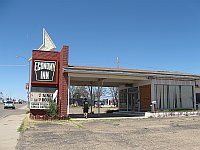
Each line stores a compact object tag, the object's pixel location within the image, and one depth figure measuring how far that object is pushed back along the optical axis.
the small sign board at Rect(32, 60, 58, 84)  23.97
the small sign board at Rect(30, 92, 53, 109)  23.70
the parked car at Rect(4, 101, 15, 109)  59.79
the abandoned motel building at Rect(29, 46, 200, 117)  23.38
